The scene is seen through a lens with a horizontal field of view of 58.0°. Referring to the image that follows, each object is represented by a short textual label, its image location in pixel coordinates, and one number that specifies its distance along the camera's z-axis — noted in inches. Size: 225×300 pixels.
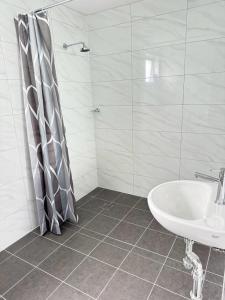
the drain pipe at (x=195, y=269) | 43.1
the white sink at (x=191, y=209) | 31.6
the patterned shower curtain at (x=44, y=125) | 64.3
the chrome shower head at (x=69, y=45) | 80.2
